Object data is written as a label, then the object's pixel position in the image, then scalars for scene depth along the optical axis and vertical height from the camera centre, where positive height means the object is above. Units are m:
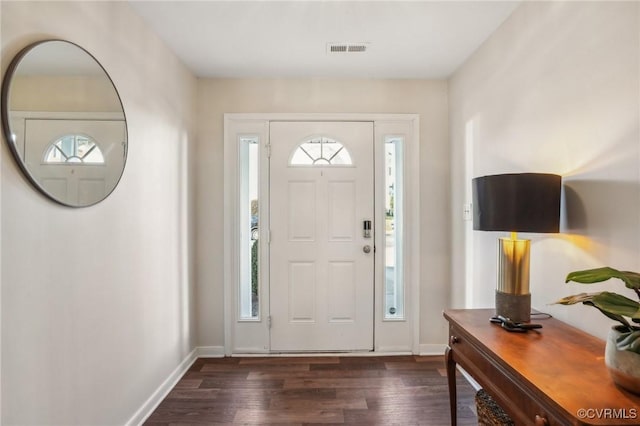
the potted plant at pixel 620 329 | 0.80 -0.34
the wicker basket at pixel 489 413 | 1.25 -0.86
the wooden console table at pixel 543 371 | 0.78 -0.52
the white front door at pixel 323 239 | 2.72 -0.28
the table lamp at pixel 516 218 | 1.30 -0.04
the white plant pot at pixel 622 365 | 0.81 -0.43
